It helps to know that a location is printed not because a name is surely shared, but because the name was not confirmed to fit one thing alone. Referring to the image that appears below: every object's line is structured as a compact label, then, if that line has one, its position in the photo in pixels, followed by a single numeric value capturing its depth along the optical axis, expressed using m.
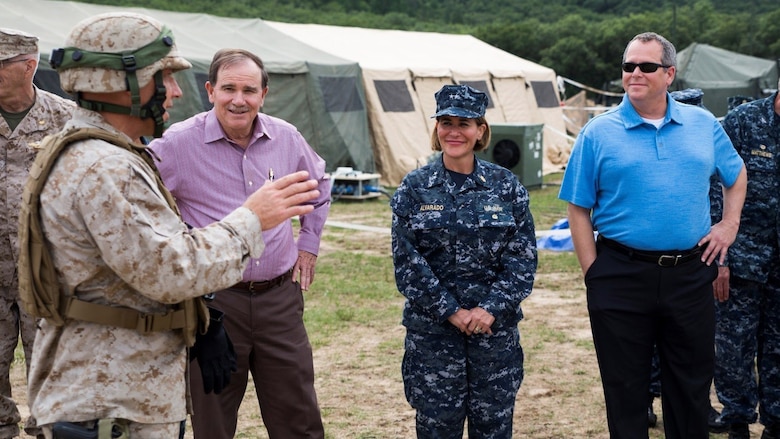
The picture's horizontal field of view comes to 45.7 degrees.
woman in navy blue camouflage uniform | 3.67
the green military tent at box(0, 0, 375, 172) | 14.31
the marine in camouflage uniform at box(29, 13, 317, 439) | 2.34
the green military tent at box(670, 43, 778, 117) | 21.73
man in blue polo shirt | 3.82
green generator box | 15.38
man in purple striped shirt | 3.58
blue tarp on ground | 10.20
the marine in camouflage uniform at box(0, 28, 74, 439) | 3.99
